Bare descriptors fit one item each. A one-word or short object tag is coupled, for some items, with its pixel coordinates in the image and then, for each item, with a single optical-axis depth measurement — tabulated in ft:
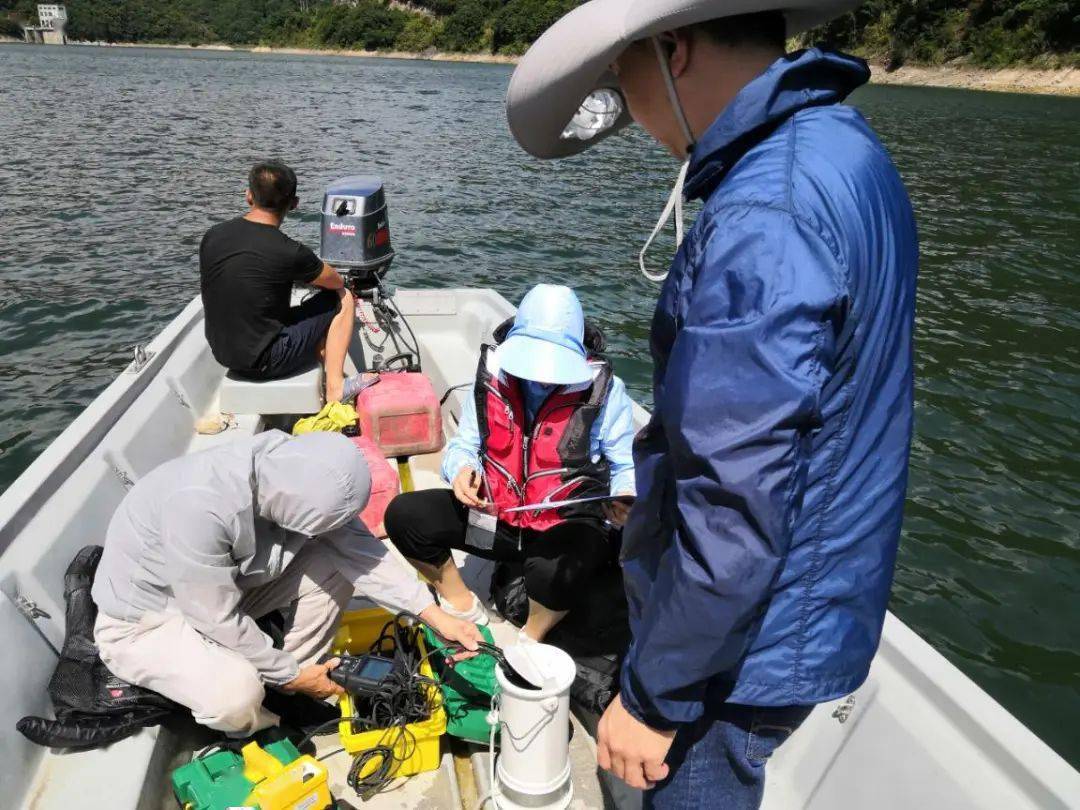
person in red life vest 8.19
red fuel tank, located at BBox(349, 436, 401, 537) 11.26
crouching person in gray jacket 6.58
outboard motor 15.20
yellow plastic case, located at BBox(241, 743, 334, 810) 6.07
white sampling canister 6.31
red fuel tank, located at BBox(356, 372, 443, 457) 12.78
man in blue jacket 2.99
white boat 5.52
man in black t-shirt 12.65
